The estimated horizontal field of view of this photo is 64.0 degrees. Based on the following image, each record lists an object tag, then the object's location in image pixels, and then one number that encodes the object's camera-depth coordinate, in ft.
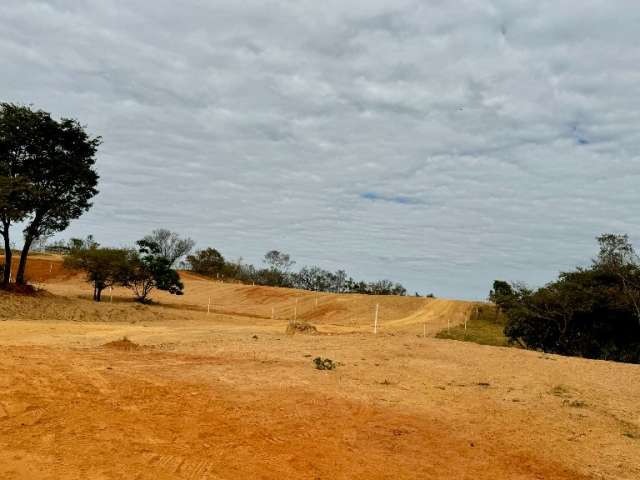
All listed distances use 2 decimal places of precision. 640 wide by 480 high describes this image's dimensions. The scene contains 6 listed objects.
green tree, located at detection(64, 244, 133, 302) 117.50
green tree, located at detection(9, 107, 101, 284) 98.27
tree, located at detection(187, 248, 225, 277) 284.41
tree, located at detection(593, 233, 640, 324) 69.25
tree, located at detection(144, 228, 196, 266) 265.13
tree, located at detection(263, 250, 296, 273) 298.76
